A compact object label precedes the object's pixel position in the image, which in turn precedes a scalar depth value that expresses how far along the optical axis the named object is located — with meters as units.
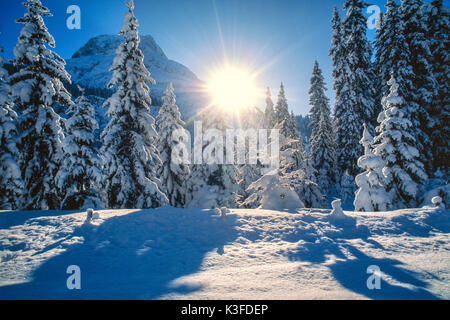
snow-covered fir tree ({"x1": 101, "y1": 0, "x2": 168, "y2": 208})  14.29
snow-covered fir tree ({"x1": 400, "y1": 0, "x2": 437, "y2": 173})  18.59
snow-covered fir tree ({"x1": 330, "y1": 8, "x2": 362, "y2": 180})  23.45
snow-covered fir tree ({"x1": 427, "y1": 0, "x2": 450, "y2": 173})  18.84
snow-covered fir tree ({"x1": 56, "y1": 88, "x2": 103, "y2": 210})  12.97
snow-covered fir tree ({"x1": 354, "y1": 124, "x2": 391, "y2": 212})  14.98
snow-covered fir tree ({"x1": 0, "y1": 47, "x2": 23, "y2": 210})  12.24
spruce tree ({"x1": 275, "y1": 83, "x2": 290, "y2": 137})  35.95
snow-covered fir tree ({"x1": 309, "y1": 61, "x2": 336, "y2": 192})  27.23
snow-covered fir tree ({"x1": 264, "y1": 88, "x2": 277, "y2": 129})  41.42
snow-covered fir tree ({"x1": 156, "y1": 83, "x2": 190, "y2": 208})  21.31
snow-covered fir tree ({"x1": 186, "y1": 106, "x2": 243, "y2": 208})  22.23
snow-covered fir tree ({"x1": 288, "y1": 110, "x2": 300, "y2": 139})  36.63
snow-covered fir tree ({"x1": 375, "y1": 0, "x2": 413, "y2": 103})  19.06
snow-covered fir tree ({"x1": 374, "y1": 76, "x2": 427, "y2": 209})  15.19
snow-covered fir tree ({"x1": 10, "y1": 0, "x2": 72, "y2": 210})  12.45
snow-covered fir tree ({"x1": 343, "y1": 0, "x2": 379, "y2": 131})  23.61
